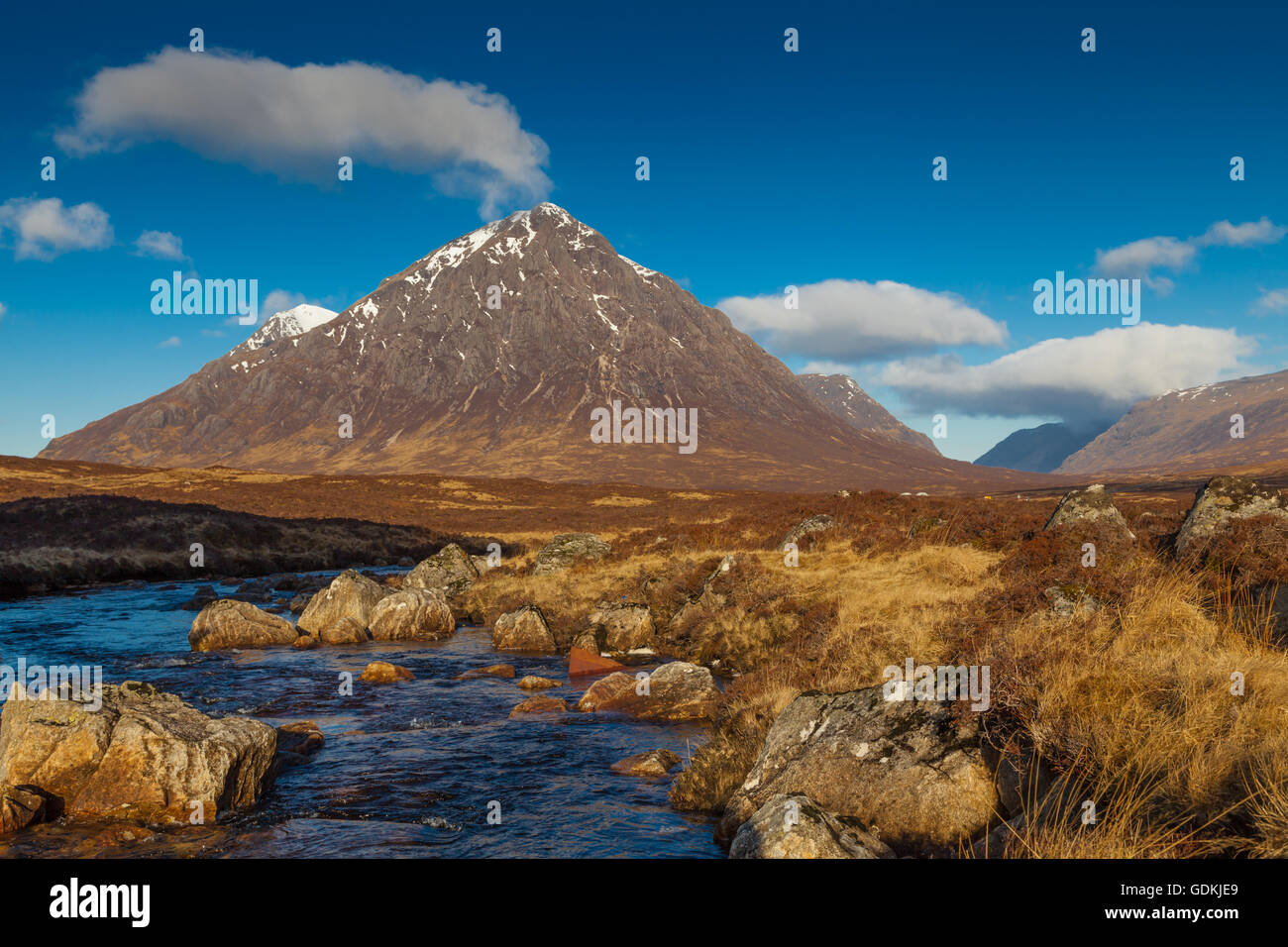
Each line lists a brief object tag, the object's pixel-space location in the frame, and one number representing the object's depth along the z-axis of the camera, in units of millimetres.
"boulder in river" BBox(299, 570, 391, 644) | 21422
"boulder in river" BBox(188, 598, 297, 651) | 20656
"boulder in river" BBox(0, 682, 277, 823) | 8695
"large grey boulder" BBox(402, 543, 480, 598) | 28859
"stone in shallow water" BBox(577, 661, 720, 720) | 13664
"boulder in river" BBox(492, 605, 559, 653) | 20641
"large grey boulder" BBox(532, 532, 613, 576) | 29516
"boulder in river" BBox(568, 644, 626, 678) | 17578
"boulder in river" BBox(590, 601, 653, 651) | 19922
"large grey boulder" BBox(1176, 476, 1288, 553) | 13891
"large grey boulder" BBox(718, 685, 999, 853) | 6941
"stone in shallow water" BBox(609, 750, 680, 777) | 10562
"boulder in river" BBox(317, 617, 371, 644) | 21141
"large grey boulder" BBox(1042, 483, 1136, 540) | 18844
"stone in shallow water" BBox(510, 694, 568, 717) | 14000
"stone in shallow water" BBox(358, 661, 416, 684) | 16766
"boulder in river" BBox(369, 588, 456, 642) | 22406
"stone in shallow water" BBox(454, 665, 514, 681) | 17172
